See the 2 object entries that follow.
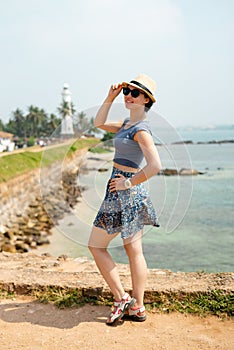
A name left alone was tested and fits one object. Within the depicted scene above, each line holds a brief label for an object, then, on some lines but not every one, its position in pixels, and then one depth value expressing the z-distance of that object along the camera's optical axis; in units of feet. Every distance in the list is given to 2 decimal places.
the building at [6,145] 127.63
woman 11.08
